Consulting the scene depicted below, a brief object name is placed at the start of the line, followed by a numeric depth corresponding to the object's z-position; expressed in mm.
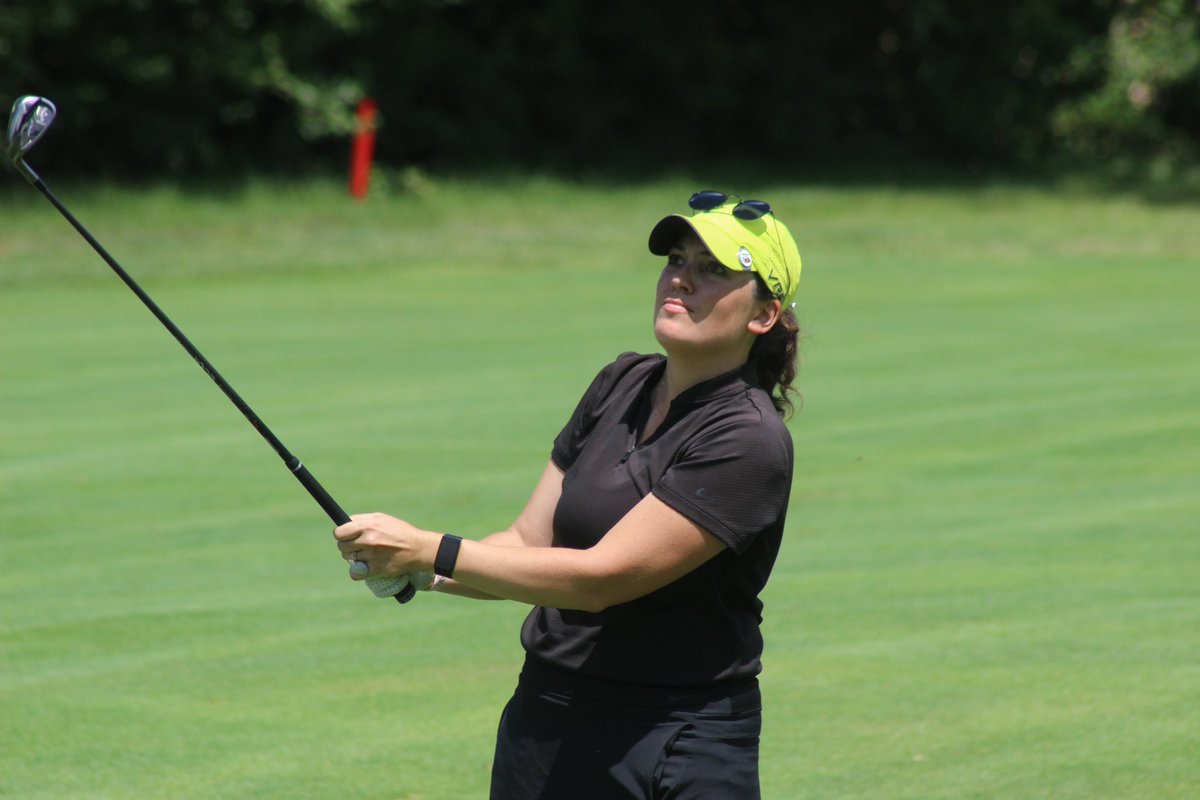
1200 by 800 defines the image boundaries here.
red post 51281
